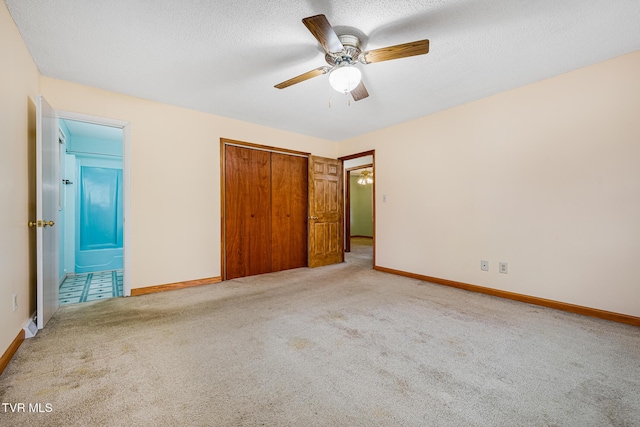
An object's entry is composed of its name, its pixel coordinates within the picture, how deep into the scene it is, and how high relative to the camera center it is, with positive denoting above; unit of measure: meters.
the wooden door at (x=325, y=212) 4.85 -0.01
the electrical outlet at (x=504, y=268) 3.08 -0.67
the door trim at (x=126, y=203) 3.15 +0.11
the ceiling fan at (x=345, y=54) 1.71 +1.16
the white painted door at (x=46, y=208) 2.15 +0.04
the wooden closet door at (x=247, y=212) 4.02 +0.00
